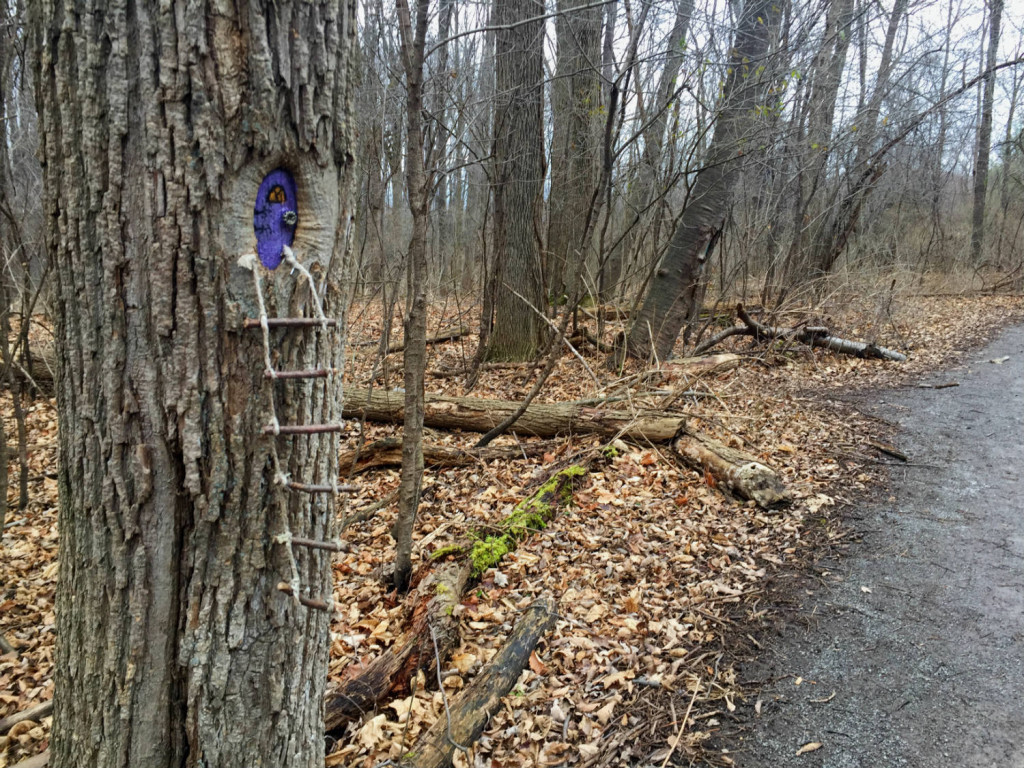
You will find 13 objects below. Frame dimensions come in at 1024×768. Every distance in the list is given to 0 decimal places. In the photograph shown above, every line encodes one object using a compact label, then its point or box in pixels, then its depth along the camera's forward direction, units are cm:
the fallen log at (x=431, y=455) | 523
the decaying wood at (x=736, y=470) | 442
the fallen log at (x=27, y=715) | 240
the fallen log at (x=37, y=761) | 212
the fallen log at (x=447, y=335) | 922
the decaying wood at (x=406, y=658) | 258
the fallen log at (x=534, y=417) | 534
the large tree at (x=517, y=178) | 688
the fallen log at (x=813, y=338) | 920
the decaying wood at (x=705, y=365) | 688
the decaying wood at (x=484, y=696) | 238
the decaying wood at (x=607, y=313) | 785
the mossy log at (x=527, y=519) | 374
